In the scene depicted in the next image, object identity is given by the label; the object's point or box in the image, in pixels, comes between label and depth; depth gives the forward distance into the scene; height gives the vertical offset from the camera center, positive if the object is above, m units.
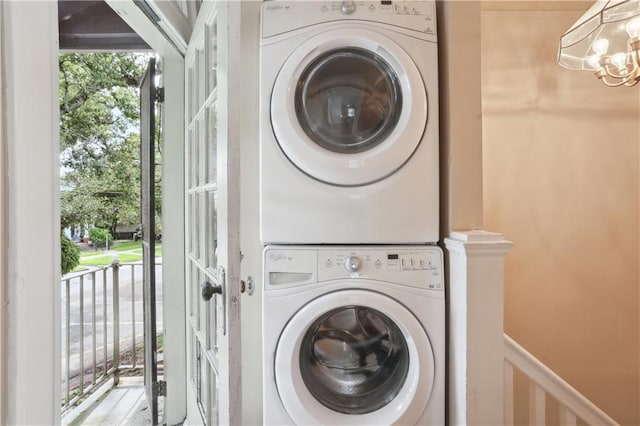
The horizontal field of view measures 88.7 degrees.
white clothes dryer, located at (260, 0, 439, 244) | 1.20 +0.28
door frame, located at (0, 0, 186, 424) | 0.46 +0.00
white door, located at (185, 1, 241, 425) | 0.89 -0.01
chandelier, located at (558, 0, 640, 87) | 1.17 +0.70
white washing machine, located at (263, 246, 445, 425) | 1.16 -0.43
